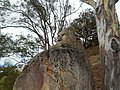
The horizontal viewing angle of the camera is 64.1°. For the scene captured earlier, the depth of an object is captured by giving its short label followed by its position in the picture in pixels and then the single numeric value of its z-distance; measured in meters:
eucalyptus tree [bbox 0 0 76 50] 5.93
